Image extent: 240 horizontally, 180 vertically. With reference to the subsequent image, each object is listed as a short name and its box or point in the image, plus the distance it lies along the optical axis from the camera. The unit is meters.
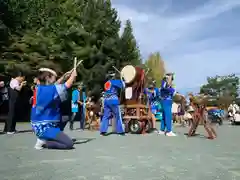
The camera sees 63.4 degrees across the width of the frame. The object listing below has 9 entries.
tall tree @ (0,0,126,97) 14.32
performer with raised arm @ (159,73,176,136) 5.79
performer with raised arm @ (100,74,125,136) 5.56
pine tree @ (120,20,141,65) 19.25
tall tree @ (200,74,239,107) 53.61
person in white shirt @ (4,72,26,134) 6.00
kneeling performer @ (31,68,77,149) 3.67
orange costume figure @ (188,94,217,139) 5.57
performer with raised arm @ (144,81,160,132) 6.67
